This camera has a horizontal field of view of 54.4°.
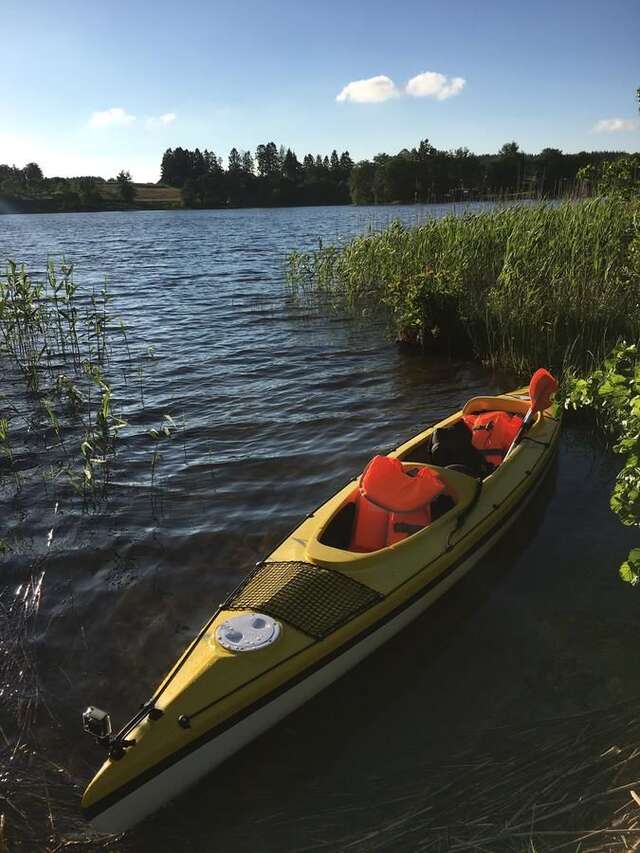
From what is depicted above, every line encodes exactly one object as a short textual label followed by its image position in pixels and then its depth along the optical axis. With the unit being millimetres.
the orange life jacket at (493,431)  6426
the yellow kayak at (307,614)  3135
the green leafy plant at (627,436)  2979
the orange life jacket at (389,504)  4715
